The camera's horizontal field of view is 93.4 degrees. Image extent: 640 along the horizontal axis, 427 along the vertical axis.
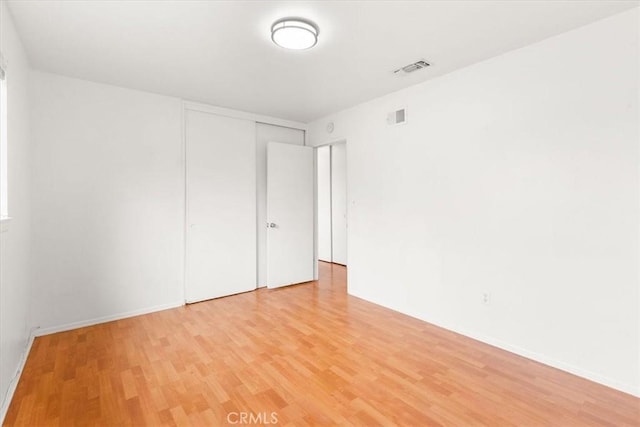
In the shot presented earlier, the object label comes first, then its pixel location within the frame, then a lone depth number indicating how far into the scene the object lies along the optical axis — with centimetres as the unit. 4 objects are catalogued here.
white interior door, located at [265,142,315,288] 454
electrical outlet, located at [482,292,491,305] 276
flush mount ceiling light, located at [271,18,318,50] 213
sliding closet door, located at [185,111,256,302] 389
